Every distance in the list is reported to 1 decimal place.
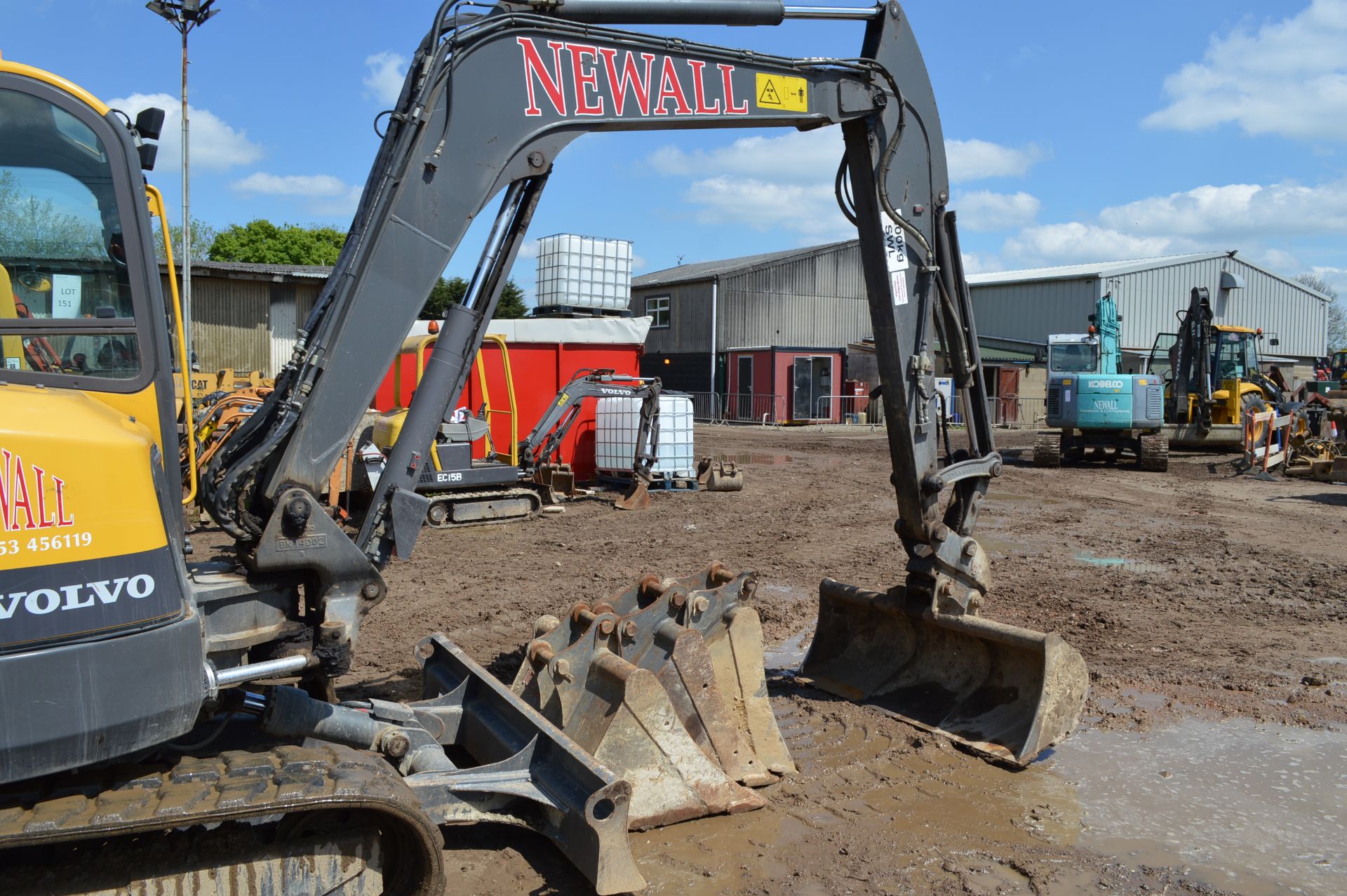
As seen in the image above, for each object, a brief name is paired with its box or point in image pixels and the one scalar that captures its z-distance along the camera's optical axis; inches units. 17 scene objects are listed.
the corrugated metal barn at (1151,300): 1662.2
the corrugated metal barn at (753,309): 1443.2
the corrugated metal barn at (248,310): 990.4
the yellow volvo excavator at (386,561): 105.7
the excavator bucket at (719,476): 625.3
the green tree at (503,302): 1336.1
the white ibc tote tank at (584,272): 788.0
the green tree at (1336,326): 2682.1
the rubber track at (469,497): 479.8
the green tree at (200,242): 1971.0
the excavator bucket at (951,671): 202.2
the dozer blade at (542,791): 139.6
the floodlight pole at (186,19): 355.6
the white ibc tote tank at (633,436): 600.1
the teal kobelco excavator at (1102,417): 779.4
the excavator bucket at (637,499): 550.0
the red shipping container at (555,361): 653.3
